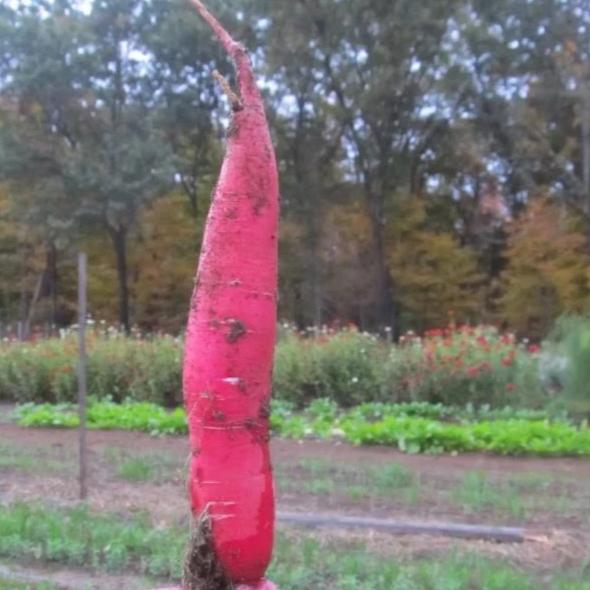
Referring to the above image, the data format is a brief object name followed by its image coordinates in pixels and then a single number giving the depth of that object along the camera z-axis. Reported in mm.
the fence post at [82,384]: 7793
